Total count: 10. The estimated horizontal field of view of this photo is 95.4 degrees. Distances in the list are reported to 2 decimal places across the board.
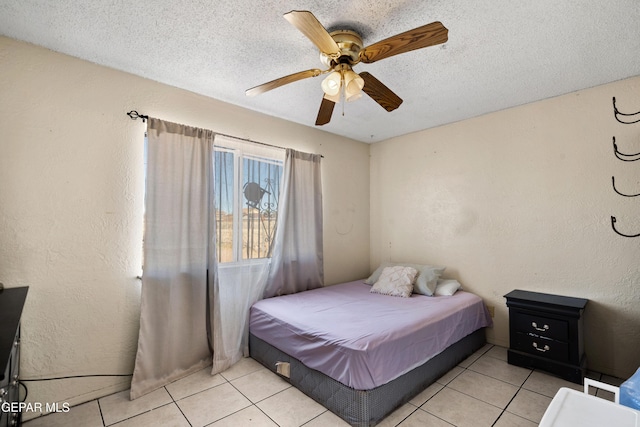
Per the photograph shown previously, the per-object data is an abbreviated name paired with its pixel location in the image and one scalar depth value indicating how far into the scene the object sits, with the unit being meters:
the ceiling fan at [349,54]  1.39
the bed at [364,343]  1.87
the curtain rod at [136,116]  2.33
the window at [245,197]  2.78
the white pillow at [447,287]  3.05
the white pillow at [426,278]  3.10
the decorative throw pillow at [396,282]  3.08
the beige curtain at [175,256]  2.29
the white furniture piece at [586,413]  0.89
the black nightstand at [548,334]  2.32
